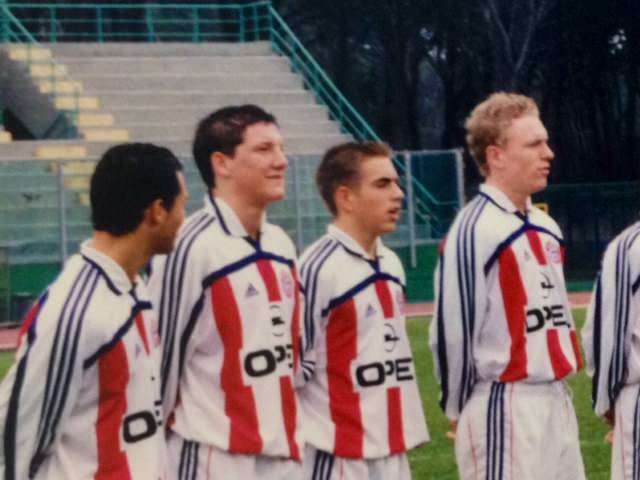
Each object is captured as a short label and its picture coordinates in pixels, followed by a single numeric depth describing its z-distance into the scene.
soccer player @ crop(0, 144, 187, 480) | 5.11
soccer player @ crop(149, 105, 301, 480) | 6.27
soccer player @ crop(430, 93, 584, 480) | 7.21
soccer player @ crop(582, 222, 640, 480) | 7.50
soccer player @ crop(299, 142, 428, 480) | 7.00
